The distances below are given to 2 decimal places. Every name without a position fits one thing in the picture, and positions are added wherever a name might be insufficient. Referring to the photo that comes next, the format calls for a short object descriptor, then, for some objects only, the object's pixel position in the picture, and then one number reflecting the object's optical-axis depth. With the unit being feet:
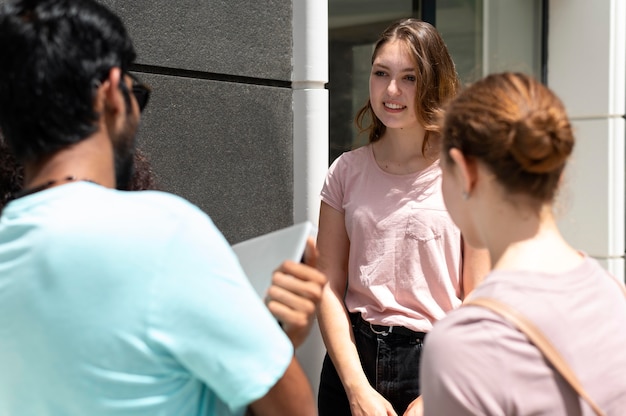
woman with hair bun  4.45
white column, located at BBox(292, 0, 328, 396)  11.59
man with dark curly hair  3.82
